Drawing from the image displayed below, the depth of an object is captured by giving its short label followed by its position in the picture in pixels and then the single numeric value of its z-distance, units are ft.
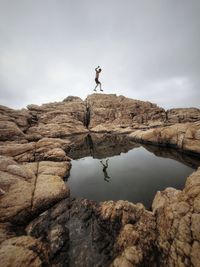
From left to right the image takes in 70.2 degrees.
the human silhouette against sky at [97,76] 68.04
